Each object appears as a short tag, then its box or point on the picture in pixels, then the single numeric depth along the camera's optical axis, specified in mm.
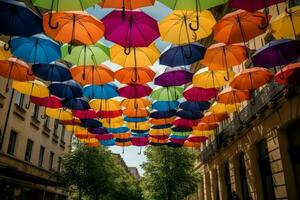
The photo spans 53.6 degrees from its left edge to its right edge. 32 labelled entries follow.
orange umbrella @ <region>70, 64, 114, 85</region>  9984
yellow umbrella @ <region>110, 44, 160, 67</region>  9219
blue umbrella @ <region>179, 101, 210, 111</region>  12744
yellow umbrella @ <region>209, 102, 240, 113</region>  13500
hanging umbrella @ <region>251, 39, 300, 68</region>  8305
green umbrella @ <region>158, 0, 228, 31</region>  6801
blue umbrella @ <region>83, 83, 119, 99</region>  11688
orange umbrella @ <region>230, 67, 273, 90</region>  9945
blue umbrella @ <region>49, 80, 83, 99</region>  10969
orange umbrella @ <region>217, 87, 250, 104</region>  11734
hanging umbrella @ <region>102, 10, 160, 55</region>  7609
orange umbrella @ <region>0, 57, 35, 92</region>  9914
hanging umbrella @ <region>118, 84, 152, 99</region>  11172
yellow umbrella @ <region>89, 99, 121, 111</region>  12875
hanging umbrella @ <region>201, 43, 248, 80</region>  8938
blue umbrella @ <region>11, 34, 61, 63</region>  8860
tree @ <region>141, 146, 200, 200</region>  20531
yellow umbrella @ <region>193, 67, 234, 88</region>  10523
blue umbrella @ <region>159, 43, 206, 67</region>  9001
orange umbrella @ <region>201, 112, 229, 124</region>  14454
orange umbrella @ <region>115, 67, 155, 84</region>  9898
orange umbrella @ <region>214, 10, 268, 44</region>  7719
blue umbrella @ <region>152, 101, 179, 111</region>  12938
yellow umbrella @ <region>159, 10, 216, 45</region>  7980
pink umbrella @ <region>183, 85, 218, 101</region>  11461
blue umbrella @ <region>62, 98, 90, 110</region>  12523
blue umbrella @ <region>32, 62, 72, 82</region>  10070
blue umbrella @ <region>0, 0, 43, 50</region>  7219
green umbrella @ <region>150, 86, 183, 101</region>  11945
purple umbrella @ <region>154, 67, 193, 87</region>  10398
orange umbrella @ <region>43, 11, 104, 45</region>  7453
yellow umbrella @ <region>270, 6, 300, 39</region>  7801
